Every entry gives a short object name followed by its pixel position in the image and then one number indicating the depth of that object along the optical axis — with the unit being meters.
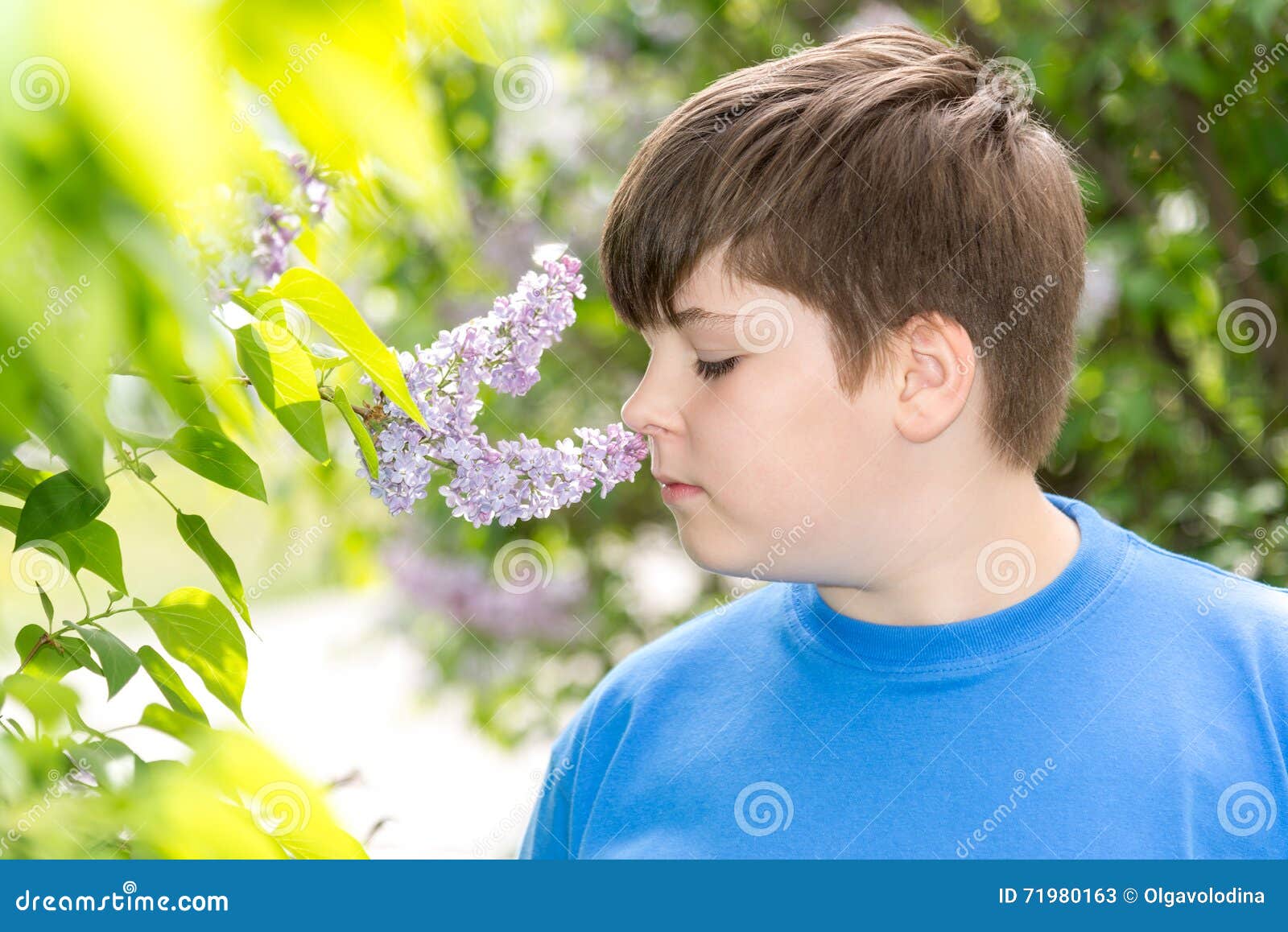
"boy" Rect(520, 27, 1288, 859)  1.34
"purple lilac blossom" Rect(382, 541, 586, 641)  2.34
